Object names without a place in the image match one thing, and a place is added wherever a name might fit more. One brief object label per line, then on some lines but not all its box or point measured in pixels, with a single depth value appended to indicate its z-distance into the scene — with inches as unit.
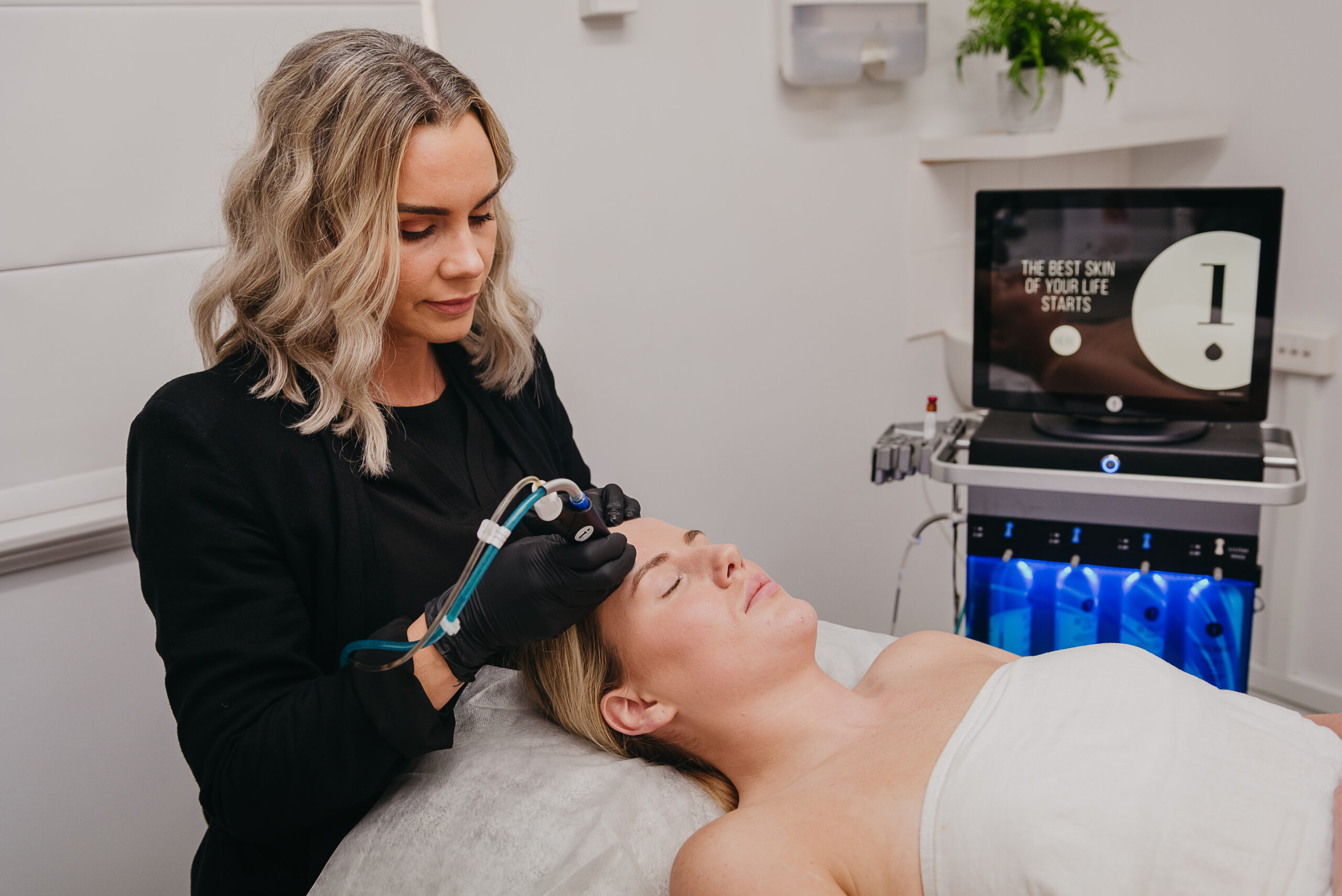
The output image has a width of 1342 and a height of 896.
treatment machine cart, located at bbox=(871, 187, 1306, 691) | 61.6
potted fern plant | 88.6
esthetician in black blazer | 42.1
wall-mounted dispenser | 83.0
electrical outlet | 91.5
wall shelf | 88.2
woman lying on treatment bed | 39.2
